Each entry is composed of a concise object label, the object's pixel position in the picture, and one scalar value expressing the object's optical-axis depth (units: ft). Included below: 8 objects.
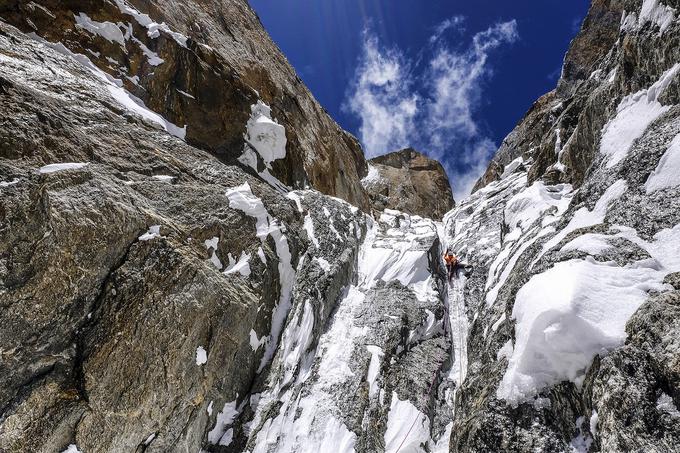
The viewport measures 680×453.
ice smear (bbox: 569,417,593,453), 20.14
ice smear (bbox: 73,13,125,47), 51.99
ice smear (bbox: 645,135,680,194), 27.81
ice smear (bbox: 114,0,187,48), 57.16
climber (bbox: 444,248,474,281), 63.26
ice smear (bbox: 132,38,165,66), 56.59
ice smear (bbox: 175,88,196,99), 58.08
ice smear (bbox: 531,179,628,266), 33.04
